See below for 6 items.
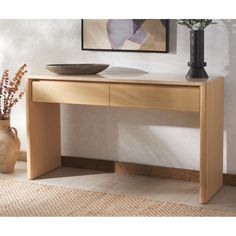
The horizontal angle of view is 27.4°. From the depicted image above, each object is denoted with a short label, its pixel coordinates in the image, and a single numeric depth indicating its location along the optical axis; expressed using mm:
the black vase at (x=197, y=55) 2955
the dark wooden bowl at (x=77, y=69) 3217
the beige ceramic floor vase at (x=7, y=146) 3555
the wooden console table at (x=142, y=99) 2820
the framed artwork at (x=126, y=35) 3314
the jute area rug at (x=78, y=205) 2799
